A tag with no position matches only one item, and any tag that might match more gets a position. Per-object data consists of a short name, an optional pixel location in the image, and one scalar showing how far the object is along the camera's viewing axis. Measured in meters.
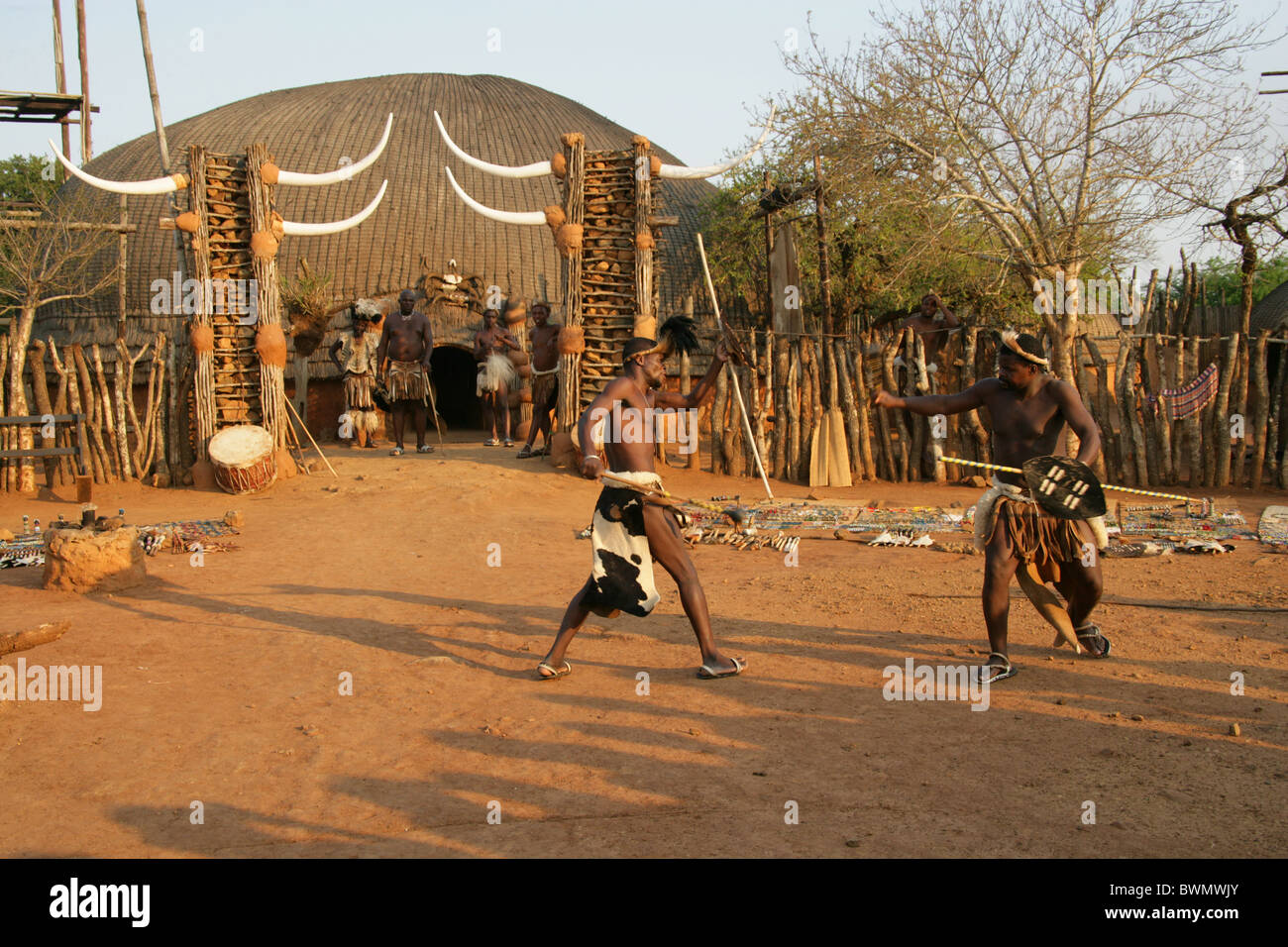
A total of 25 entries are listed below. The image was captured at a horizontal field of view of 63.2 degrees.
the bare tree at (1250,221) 11.49
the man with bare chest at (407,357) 12.32
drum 10.45
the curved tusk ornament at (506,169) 10.25
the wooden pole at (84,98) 20.23
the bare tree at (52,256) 14.70
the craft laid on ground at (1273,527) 7.60
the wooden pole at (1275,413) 10.30
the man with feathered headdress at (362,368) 12.89
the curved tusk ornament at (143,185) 9.82
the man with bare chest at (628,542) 4.96
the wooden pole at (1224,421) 10.34
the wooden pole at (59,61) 20.06
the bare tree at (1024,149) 11.22
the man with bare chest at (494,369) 13.33
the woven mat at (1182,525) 7.96
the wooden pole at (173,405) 11.29
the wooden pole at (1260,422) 10.32
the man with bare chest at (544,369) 11.83
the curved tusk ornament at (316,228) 11.12
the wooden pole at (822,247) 12.90
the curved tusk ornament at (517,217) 10.73
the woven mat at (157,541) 7.75
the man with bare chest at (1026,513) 4.90
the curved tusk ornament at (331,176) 10.28
